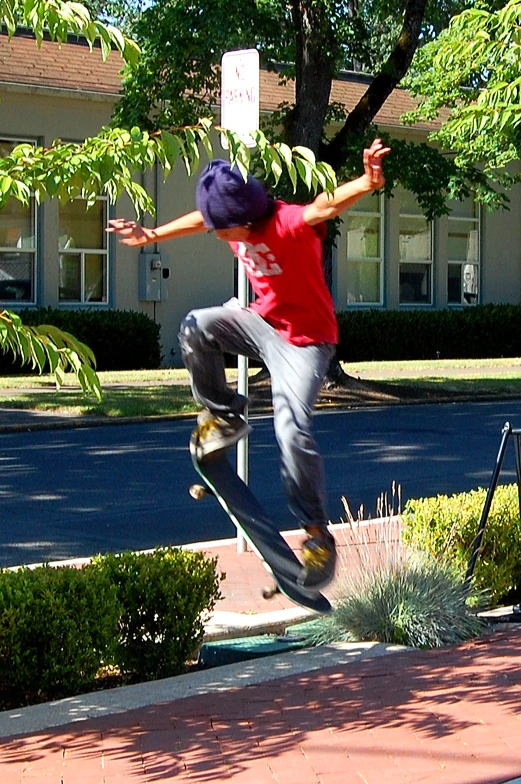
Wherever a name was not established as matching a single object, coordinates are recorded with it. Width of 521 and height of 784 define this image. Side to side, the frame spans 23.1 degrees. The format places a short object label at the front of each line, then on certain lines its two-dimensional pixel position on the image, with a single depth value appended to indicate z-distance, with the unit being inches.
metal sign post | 297.7
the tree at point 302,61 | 708.7
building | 993.5
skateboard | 198.2
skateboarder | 185.3
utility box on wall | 1048.4
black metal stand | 279.3
